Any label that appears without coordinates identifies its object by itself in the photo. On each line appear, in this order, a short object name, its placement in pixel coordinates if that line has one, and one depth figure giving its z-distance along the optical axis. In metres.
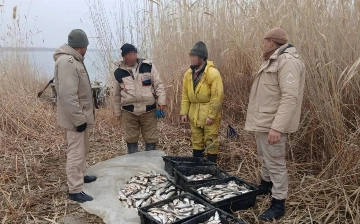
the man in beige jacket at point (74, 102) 3.25
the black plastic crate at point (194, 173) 3.49
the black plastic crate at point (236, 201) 3.09
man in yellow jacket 4.00
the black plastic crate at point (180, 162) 3.90
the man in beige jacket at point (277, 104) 2.84
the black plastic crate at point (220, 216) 2.74
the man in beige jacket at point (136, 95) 4.19
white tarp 3.13
